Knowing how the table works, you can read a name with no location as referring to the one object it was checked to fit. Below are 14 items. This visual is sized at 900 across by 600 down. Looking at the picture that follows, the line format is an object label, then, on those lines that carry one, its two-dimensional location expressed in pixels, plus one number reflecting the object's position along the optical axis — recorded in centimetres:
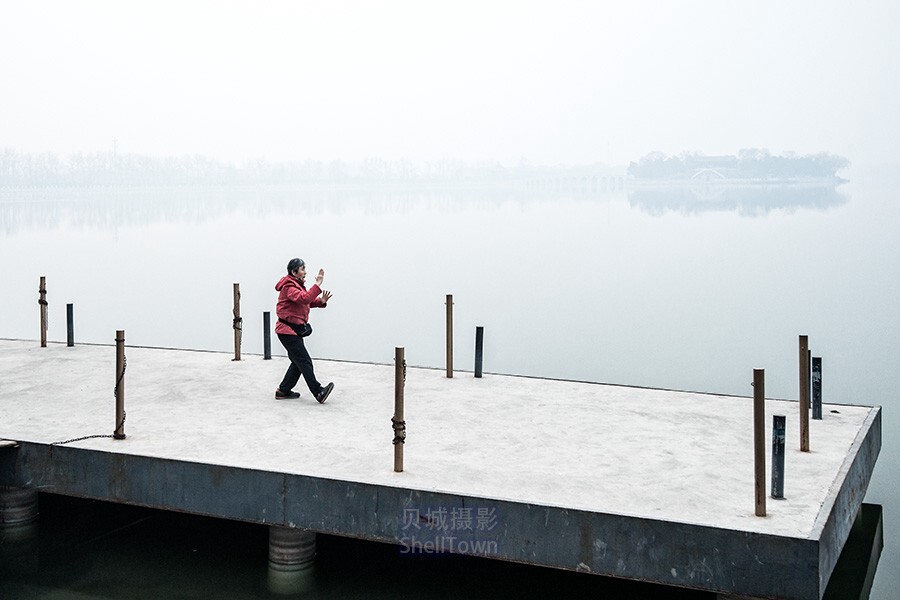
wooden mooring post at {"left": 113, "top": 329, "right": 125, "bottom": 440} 1089
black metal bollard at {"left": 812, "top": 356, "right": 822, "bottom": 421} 1184
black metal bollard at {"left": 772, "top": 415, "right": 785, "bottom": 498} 903
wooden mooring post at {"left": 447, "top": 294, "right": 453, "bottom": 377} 1391
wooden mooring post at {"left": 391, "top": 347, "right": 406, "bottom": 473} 952
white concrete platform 912
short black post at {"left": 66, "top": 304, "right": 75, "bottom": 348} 1694
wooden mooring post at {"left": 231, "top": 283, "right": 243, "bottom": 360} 1506
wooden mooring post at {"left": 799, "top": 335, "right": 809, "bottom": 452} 1061
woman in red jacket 1261
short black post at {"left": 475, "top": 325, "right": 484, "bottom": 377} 1421
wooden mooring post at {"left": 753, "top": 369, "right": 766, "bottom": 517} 850
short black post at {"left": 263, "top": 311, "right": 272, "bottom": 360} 1556
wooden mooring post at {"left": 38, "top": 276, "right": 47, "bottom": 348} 1675
